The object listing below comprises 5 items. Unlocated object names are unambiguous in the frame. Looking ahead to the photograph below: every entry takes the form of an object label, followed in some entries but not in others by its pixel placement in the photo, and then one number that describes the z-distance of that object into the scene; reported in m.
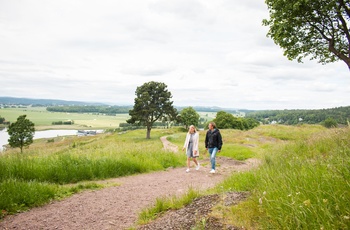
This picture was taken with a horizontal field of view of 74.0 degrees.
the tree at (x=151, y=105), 50.25
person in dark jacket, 13.14
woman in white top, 13.64
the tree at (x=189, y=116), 80.12
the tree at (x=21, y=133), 54.66
